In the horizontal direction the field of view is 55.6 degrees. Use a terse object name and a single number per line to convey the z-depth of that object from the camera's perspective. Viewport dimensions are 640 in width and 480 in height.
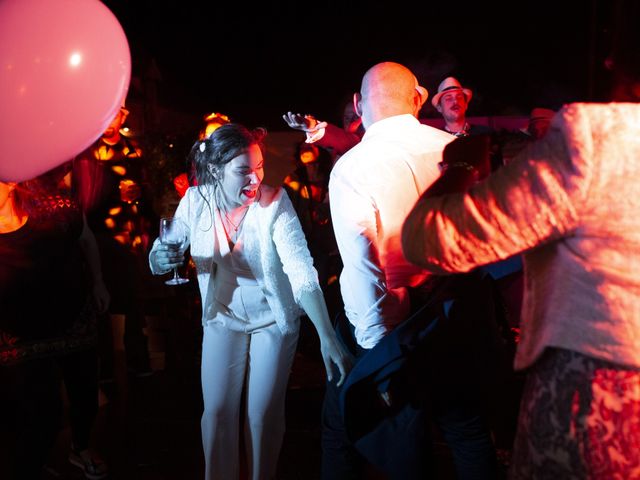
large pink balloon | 2.29
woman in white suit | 3.01
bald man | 2.42
